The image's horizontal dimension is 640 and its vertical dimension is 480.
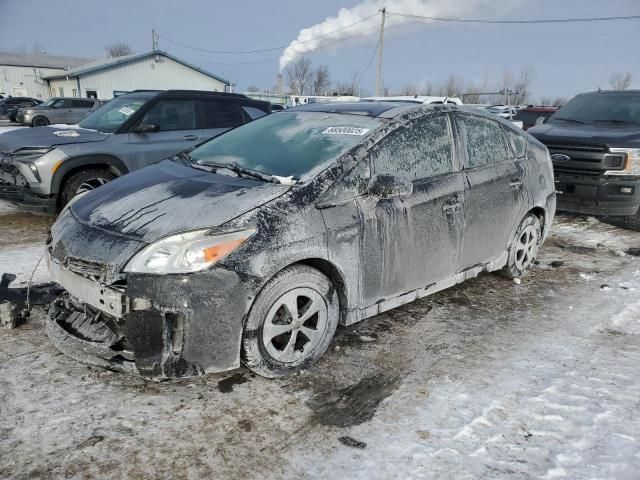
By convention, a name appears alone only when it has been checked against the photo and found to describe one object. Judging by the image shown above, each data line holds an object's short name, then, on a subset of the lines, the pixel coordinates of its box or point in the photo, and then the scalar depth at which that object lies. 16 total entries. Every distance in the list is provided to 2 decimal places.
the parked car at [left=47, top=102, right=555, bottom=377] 2.66
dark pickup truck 6.57
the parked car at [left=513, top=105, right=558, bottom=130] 18.24
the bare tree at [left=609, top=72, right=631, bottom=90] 67.99
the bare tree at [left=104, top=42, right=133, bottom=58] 94.25
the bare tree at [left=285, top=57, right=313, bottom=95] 80.94
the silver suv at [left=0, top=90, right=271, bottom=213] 6.05
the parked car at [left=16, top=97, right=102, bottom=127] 24.16
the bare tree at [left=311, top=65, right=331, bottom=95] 80.62
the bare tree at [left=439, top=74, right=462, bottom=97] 72.69
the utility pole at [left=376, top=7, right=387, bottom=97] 36.26
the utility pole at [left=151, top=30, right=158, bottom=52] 62.03
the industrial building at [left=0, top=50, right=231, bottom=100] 38.97
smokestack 65.26
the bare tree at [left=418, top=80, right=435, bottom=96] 74.26
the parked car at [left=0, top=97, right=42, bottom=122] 27.98
